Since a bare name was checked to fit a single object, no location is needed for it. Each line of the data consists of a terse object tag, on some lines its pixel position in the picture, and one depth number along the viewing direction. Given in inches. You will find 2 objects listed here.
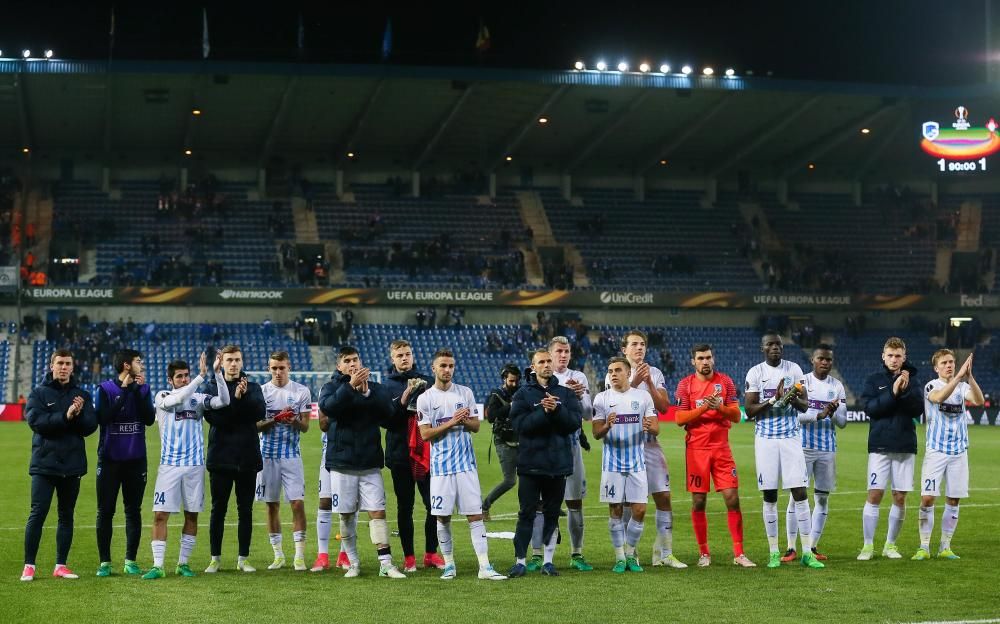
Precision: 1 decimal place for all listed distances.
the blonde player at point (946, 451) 553.3
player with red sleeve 525.7
